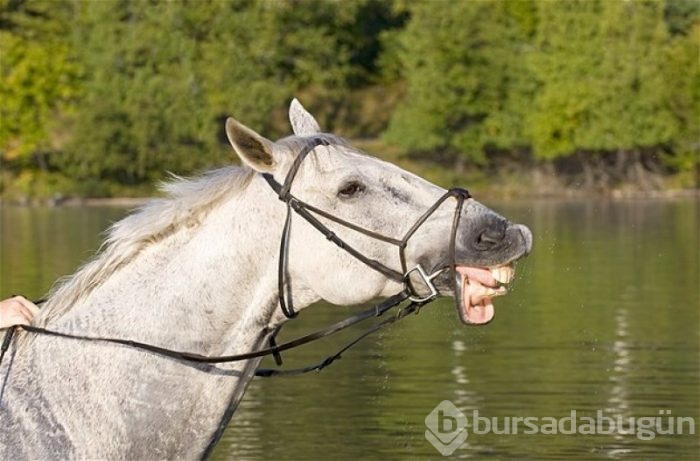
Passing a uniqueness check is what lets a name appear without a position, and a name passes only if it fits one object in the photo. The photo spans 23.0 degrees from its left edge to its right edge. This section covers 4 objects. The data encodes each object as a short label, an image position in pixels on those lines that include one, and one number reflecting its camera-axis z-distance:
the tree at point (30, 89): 67.75
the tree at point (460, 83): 68.75
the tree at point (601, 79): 67.62
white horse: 5.14
